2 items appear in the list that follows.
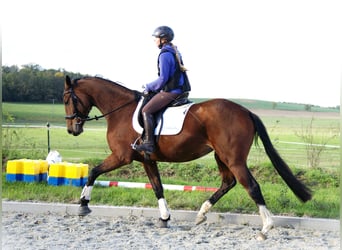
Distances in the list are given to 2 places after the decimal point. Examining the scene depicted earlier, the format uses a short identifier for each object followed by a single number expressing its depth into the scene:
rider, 7.18
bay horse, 6.84
